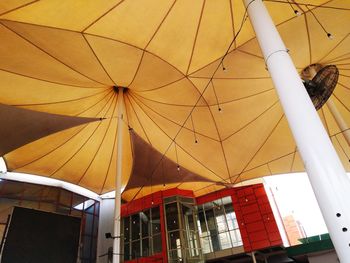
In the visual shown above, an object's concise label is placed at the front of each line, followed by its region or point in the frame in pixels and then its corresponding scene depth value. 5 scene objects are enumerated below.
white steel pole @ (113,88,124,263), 8.35
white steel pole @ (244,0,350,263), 2.43
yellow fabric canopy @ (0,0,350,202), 7.55
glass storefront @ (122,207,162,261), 14.55
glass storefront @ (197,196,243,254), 14.37
